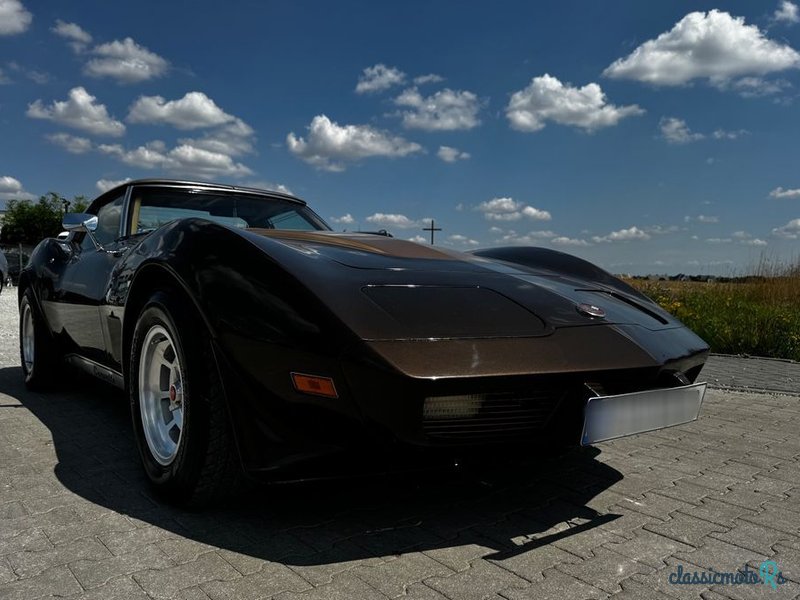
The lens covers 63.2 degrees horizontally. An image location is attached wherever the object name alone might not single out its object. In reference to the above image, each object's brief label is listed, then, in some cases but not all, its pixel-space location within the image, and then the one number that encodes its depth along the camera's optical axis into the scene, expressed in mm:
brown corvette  1763
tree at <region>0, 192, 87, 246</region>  37062
